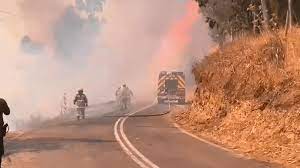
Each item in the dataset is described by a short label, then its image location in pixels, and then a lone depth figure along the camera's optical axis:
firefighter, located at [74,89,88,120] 32.41
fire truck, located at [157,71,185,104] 42.22
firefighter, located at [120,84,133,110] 42.19
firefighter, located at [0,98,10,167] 11.38
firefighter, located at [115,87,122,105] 42.89
